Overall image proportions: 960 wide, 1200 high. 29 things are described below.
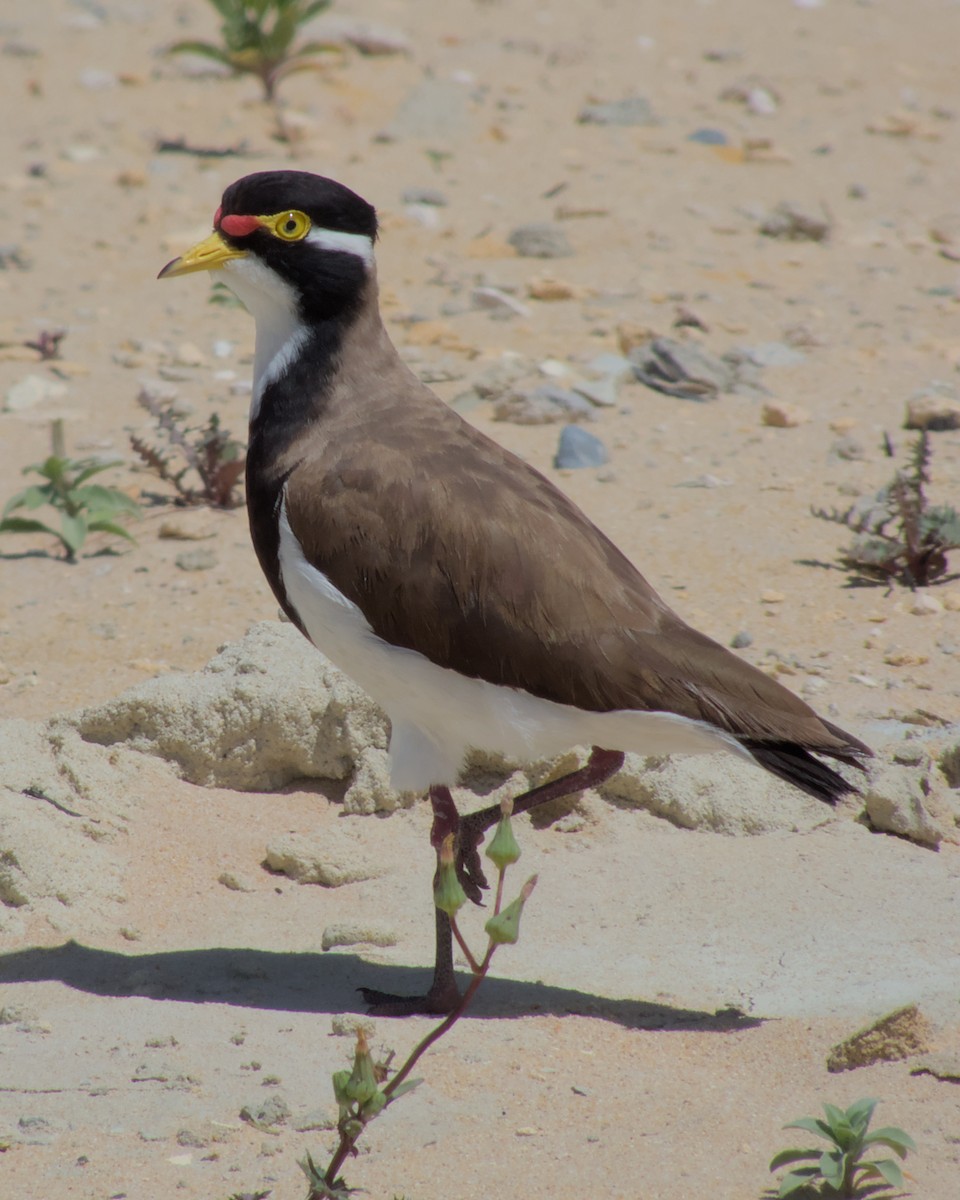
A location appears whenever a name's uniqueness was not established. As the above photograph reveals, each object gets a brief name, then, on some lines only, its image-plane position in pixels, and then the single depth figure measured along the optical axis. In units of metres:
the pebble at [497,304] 19.37
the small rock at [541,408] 16.67
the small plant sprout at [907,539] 13.49
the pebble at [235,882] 10.54
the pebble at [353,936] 10.02
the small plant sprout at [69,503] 14.37
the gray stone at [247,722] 11.30
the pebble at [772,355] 18.47
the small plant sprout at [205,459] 15.03
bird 9.13
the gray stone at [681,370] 17.62
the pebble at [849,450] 16.22
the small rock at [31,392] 17.44
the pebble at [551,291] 19.92
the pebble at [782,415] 16.84
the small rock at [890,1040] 8.31
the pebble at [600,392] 17.19
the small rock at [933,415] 16.67
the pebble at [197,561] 14.26
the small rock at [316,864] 10.59
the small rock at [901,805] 10.81
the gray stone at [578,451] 15.87
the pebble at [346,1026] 8.99
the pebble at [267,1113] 7.81
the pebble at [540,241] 21.33
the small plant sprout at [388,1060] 6.02
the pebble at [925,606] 13.54
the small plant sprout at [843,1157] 7.01
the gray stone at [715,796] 11.12
